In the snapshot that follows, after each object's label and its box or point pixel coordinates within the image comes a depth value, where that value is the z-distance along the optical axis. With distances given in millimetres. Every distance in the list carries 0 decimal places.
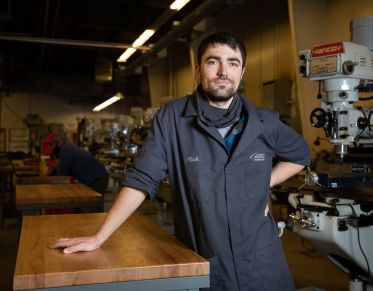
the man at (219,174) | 1507
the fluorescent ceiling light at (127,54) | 6078
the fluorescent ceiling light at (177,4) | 3692
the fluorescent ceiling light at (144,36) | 4801
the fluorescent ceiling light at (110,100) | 8899
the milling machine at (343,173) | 2383
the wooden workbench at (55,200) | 2904
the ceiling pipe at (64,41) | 6217
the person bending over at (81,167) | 4656
